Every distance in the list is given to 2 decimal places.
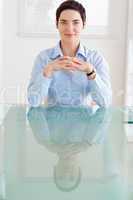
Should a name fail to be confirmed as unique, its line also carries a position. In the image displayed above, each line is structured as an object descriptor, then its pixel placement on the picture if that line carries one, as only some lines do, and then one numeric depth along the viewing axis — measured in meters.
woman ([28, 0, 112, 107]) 1.64
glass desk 0.75
